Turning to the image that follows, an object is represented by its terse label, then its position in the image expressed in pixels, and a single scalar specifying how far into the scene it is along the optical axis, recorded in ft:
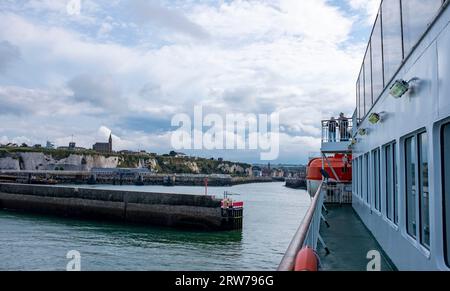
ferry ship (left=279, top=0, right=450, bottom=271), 12.38
